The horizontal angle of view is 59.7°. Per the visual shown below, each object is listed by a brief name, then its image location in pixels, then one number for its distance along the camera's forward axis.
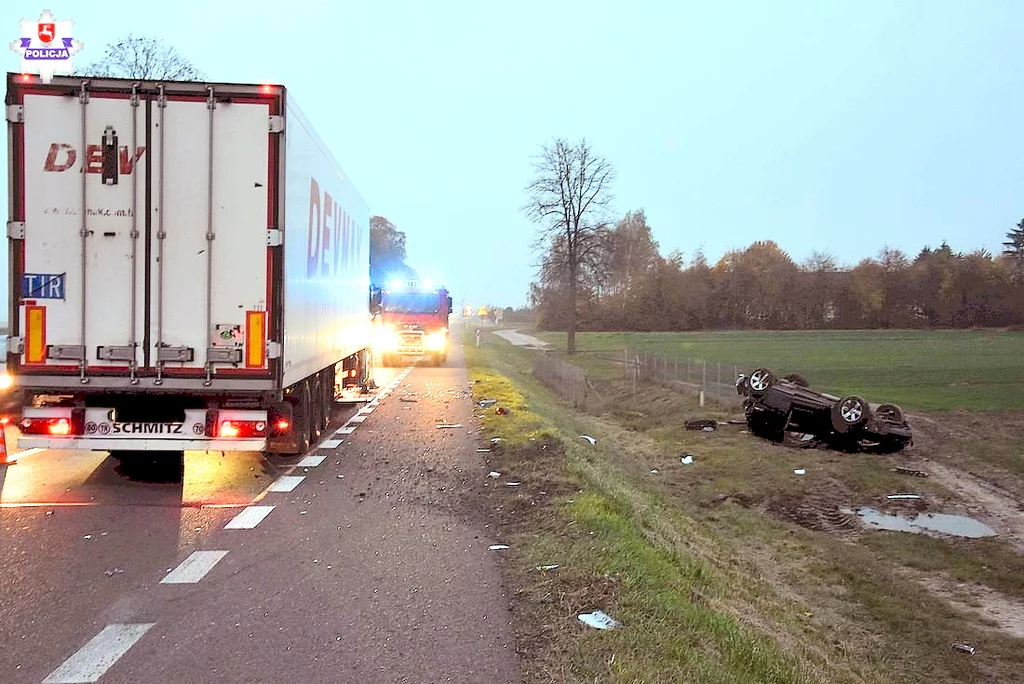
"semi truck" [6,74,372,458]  8.23
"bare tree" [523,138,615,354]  54.53
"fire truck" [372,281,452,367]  33.47
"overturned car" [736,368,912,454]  18.11
